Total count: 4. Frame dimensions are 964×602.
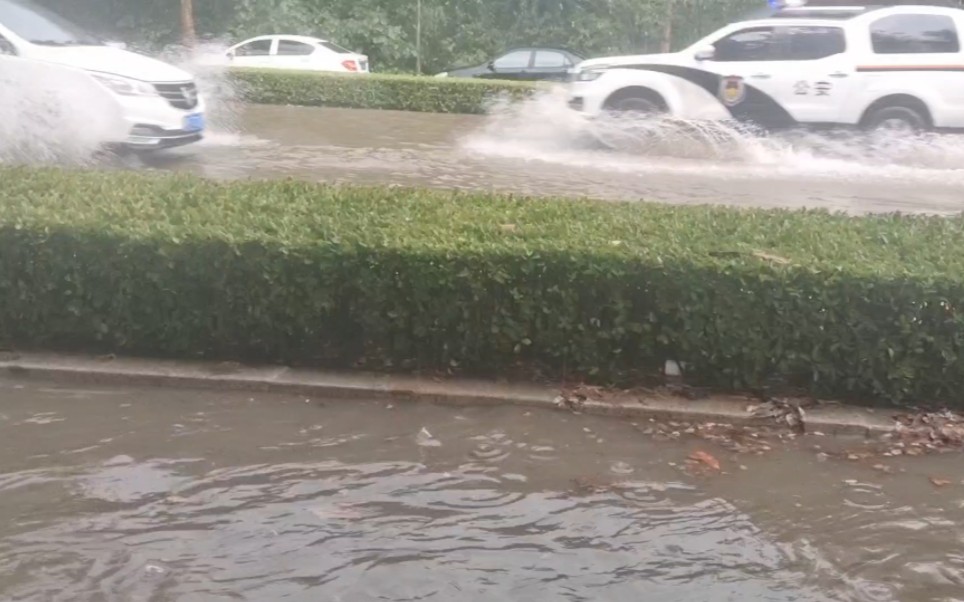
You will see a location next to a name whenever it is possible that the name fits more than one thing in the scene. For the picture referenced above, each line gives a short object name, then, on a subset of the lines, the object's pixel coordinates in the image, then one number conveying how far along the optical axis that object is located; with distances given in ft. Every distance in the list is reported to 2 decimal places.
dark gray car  75.97
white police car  42.91
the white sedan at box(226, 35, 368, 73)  77.66
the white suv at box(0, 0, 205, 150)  34.50
